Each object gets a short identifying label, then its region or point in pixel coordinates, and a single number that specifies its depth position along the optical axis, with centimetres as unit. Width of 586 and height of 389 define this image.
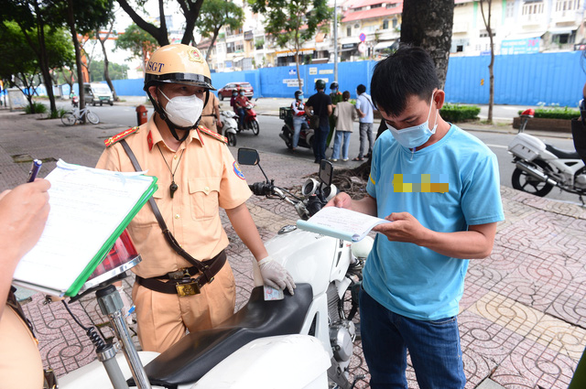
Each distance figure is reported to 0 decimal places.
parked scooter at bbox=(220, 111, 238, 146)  1066
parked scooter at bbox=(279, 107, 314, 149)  943
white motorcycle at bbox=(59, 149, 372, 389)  115
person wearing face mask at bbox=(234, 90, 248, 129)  1224
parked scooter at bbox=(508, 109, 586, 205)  545
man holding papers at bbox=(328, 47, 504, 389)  129
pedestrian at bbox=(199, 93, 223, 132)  731
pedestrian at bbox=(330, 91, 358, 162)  834
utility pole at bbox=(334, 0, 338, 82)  2095
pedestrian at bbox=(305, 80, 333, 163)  823
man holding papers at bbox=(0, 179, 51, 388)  72
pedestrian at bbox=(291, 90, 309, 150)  941
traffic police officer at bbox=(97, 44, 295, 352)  165
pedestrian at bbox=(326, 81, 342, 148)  891
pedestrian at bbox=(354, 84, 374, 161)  857
